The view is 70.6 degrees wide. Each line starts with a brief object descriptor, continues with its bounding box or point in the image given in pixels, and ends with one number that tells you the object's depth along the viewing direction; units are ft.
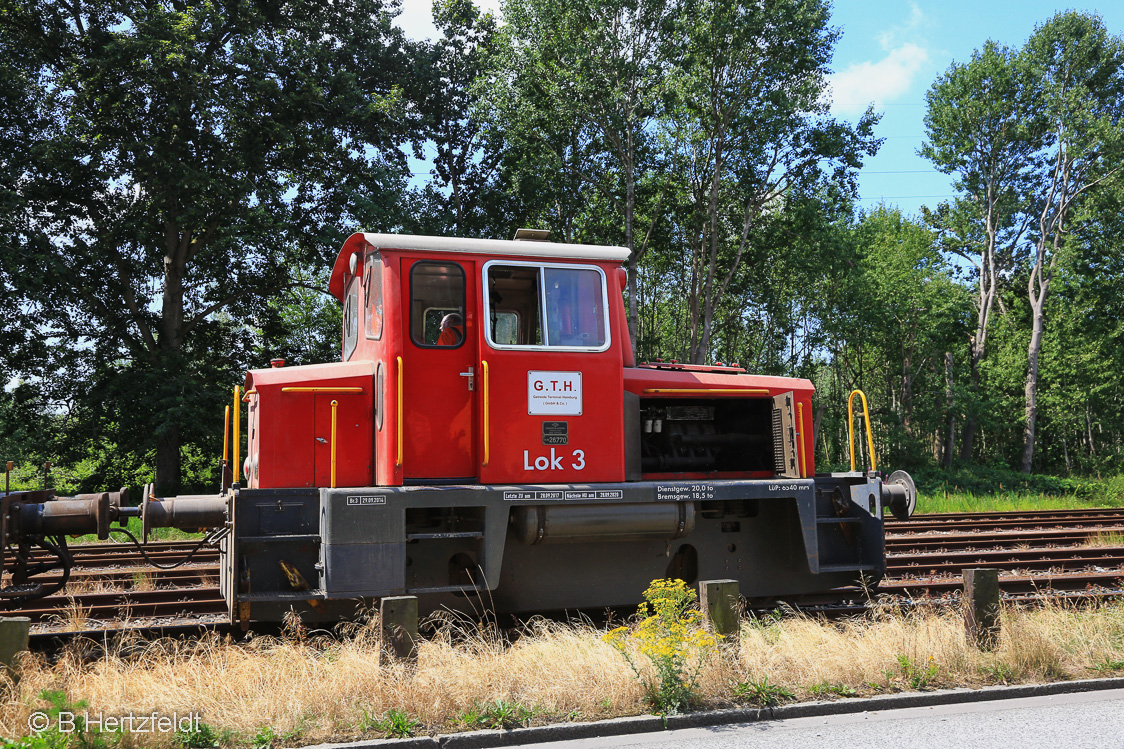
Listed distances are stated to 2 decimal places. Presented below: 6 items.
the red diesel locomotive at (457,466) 20.47
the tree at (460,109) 82.89
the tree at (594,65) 74.23
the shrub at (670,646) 16.46
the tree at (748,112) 73.92
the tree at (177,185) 62.75
